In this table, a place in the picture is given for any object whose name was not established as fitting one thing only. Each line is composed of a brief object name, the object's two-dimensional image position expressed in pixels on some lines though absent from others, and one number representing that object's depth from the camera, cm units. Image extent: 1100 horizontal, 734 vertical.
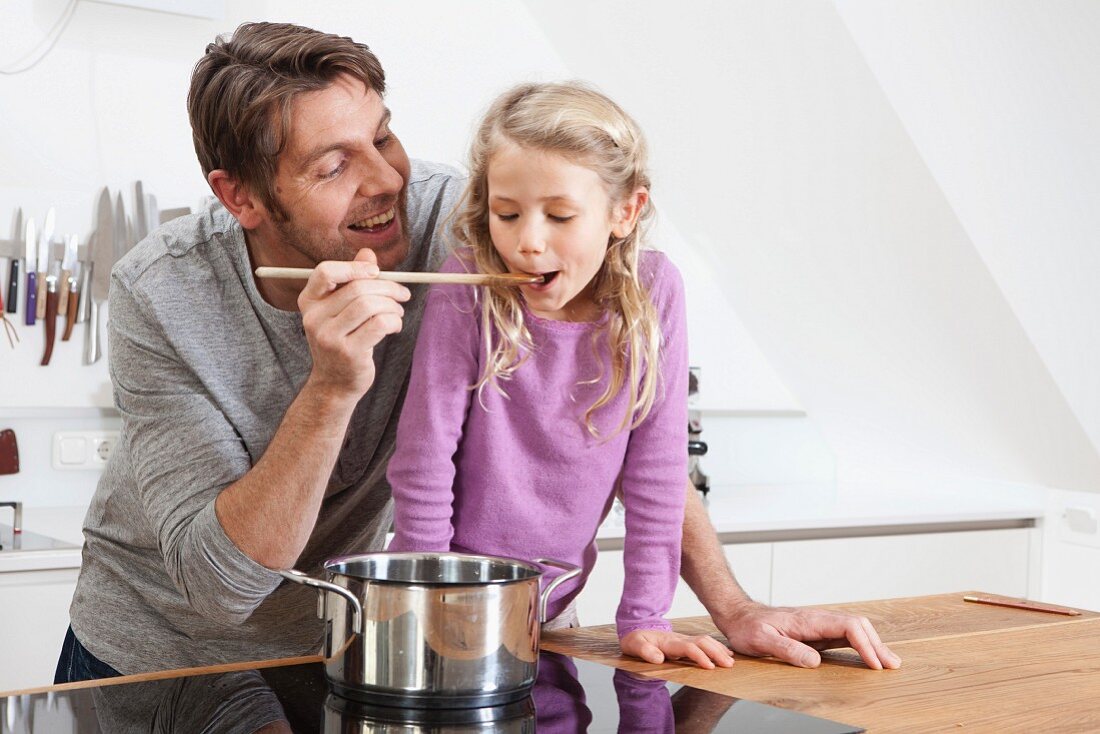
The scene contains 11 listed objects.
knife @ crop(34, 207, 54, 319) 251
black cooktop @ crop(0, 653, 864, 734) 89
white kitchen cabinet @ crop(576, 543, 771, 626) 247
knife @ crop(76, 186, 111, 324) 255
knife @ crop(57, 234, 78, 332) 253
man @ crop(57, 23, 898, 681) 121
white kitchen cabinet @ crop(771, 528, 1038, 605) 274
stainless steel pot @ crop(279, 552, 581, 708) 88
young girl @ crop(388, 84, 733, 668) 125
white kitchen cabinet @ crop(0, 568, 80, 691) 203
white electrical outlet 257
